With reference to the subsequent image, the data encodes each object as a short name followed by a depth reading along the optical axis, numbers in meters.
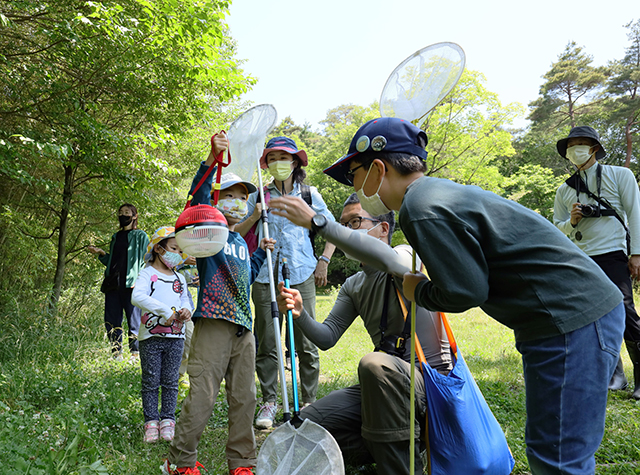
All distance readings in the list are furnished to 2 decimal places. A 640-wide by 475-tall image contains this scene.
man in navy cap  1.56
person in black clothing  5.95
